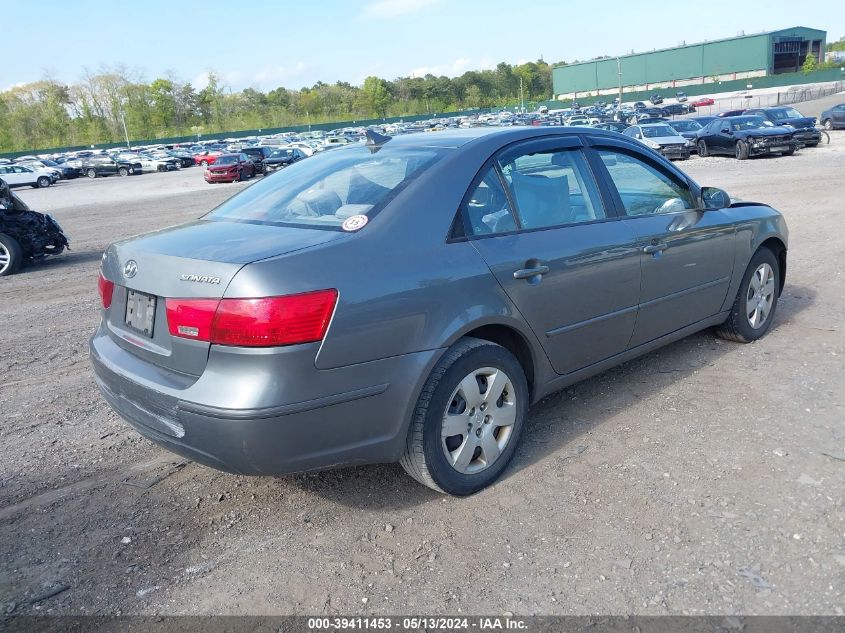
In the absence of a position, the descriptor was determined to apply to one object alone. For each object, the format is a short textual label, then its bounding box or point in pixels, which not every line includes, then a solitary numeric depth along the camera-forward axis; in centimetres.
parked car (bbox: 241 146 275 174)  3544
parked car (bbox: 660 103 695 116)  6047
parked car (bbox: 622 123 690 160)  2564
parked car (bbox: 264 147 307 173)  3588
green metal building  10728
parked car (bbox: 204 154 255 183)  3172
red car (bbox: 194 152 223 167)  5149
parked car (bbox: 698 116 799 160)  2345
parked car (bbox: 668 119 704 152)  2703
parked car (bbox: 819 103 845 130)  3425
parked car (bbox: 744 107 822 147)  2547
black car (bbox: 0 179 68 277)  1072
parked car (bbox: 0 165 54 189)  3997
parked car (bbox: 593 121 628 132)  3382
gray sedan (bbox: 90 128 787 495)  273
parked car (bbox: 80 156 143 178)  4850
